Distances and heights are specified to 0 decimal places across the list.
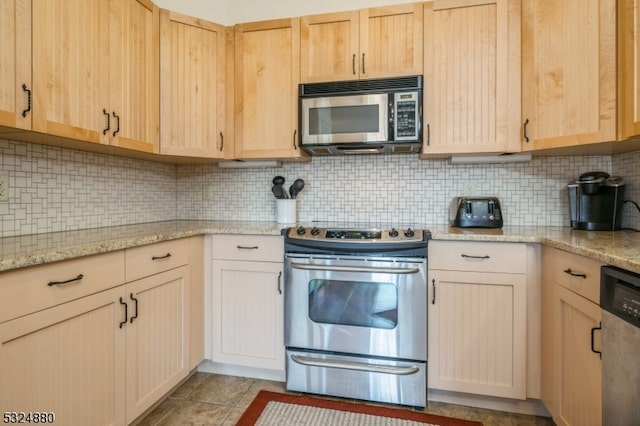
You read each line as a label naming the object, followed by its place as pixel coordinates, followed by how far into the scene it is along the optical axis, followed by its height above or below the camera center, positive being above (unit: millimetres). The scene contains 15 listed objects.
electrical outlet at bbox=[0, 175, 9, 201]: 1448 +100
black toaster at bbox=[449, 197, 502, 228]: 1999 -2
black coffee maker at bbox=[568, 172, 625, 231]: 1724 +67
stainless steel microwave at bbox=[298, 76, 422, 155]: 1903 +588
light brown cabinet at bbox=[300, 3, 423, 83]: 1959 +1047
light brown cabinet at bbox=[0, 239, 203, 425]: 1045 -518
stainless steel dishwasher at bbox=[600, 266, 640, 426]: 923 -404
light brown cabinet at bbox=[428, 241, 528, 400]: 1649 -548
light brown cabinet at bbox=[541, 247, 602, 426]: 1171 -519
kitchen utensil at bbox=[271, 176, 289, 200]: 2318 +168
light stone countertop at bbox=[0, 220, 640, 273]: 1066 -124
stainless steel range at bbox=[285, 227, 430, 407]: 1728 -559
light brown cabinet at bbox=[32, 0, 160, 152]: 1308 +658
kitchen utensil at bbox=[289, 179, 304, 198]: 2344 +178
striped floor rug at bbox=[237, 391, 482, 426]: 1607 -1044
